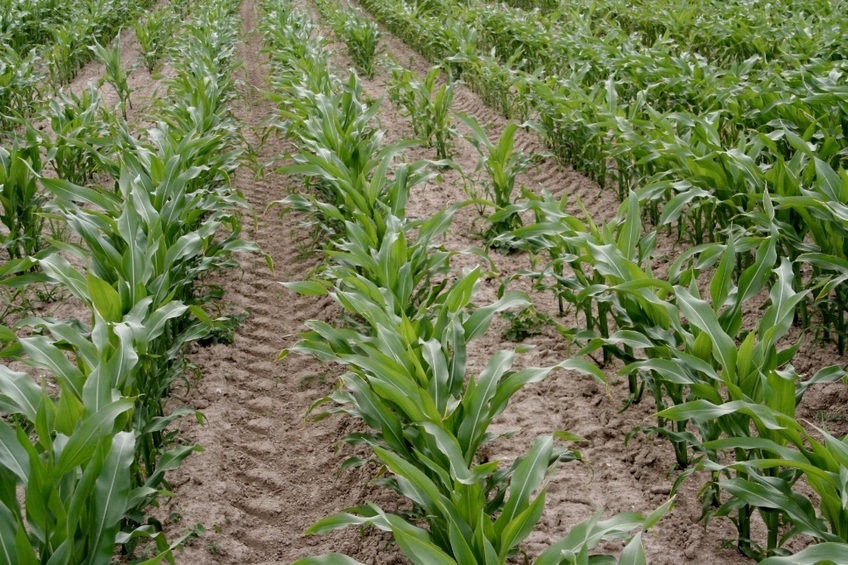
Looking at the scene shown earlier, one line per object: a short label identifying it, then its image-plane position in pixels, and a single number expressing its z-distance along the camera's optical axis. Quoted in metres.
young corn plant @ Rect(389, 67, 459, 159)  6.06
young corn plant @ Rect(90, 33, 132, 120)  7.22
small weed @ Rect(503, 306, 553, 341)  3.71
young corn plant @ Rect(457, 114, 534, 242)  4.70
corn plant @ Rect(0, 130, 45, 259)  4.05
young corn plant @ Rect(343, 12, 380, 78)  9.57
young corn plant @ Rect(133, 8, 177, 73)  9.50
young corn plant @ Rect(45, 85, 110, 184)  4.67
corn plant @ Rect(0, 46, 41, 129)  6.39
